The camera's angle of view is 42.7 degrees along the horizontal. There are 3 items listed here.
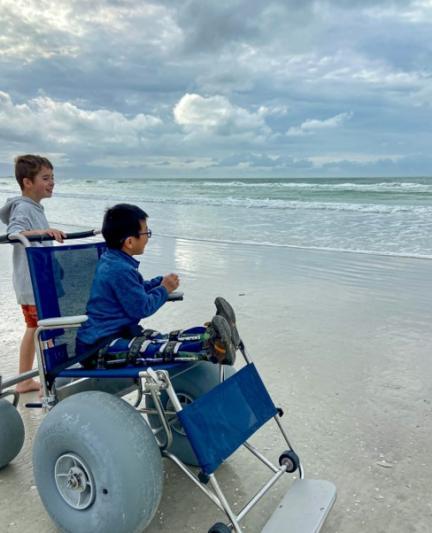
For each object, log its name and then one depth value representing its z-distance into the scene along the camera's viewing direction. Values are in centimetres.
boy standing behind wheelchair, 346
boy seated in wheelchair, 246
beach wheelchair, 215
